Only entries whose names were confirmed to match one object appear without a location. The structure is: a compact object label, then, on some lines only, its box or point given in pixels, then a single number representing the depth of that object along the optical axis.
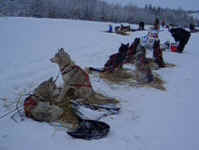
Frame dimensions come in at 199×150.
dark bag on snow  3.18
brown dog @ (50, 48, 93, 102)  4.07
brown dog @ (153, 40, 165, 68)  8.54
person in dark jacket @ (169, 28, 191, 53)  13.09
